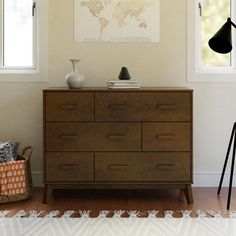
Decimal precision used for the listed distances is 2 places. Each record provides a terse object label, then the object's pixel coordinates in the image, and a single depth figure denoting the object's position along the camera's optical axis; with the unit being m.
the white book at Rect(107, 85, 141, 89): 3.85
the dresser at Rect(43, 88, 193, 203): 3.75
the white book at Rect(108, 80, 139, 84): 3.85
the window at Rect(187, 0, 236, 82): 4.25
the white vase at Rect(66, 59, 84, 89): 3.88
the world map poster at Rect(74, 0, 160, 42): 4.22
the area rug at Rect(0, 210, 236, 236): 3.11
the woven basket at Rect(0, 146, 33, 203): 3.81
